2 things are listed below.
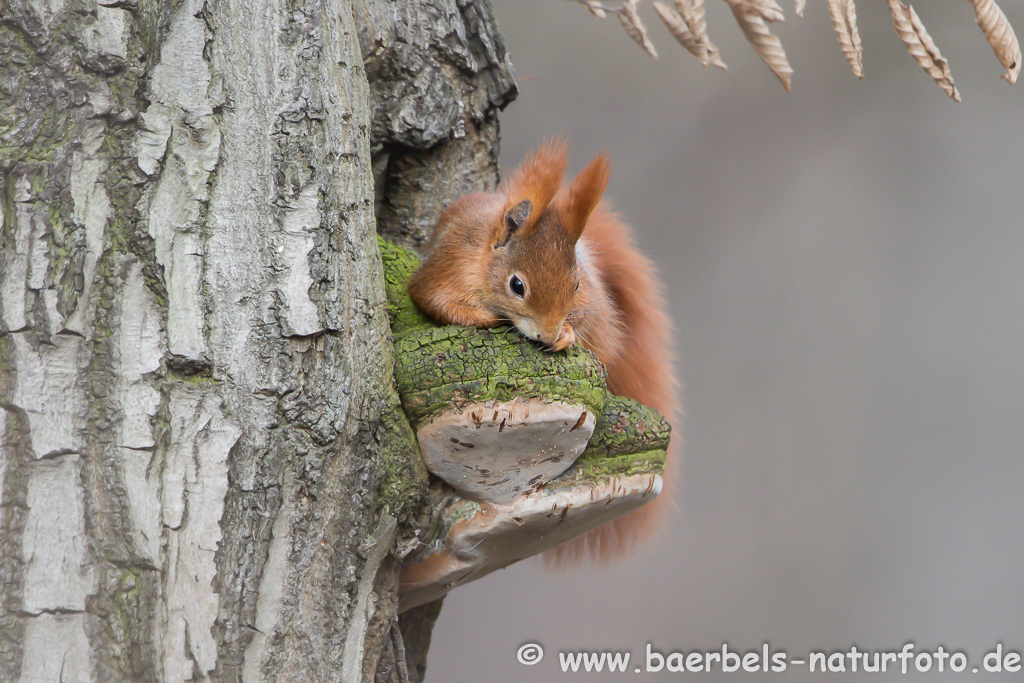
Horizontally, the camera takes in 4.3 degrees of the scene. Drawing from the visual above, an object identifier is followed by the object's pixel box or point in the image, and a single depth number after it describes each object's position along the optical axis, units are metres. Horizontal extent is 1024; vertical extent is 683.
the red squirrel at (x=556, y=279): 6.73
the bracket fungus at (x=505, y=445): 6.69
